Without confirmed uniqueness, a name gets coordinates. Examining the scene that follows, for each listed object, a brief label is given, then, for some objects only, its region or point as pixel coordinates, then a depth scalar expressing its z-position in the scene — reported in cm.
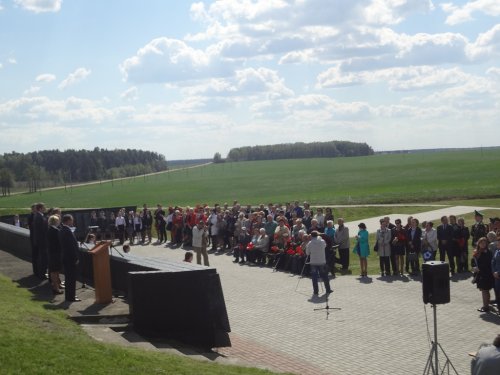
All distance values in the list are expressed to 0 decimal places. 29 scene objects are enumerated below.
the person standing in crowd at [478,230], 1962
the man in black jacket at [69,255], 1276
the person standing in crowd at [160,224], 3155
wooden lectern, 1260
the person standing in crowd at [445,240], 1931
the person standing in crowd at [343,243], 2116
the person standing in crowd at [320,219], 2378
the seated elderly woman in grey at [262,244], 2312
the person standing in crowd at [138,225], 3188
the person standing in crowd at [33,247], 1541
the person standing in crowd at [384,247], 1959
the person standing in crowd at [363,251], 1986
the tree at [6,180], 9911
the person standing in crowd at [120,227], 3169
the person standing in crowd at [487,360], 720
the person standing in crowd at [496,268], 1355
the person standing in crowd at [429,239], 1967
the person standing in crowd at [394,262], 1975
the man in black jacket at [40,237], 1497
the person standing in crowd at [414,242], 1959
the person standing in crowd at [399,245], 1966
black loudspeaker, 1067
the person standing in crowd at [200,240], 2244
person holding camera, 1681
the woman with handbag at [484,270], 1444
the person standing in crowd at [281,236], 2245
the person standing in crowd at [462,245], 1923
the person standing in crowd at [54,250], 1333
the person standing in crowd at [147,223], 3200
